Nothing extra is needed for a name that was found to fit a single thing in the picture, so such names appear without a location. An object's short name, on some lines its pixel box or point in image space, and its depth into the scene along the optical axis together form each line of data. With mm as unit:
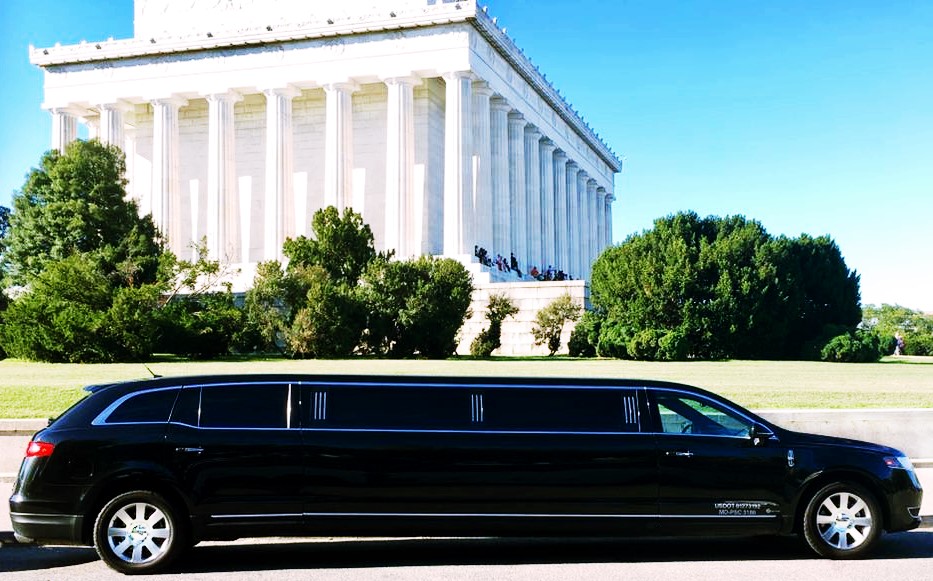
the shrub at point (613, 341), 51094
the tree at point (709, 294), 52094
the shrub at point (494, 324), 54450
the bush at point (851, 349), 52344
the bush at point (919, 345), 84500
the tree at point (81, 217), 53188
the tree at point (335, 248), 50750
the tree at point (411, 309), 47594
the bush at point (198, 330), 45125
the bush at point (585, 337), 54000
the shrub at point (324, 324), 45281
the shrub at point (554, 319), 56125
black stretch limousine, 9648
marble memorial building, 66062
